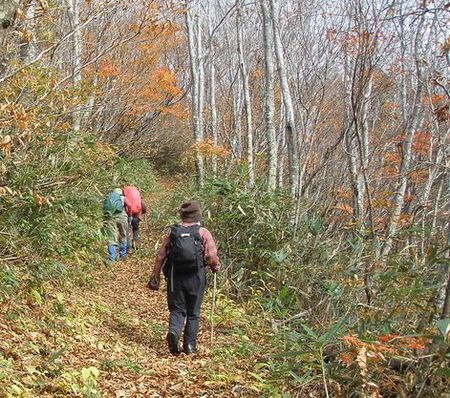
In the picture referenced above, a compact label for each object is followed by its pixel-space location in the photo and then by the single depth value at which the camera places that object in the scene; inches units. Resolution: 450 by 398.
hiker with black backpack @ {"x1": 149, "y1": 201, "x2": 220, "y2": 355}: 204.5
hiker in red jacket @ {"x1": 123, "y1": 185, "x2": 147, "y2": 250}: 384.8
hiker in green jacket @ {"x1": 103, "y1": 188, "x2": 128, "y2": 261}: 337.4
